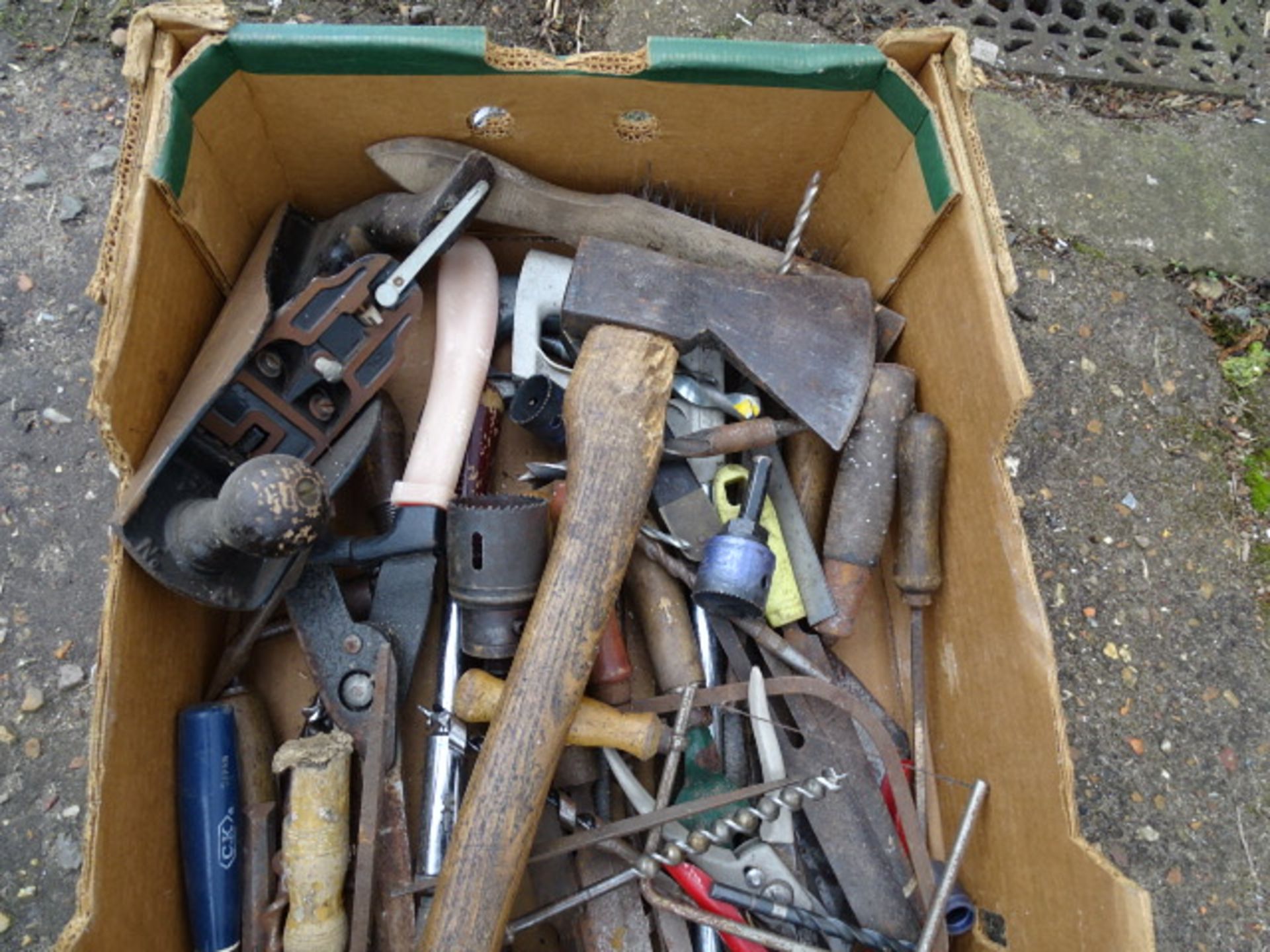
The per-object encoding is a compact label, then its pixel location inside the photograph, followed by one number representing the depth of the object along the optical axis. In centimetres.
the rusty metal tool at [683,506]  47
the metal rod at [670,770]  42
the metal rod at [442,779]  42
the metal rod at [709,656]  46
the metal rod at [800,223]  50
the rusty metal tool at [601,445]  37
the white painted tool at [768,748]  44
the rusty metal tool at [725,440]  46
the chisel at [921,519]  47
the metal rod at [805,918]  42
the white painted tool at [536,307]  50
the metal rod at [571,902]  41
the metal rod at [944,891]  40
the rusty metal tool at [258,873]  41
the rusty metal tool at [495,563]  41
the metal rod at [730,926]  40
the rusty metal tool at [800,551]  47
